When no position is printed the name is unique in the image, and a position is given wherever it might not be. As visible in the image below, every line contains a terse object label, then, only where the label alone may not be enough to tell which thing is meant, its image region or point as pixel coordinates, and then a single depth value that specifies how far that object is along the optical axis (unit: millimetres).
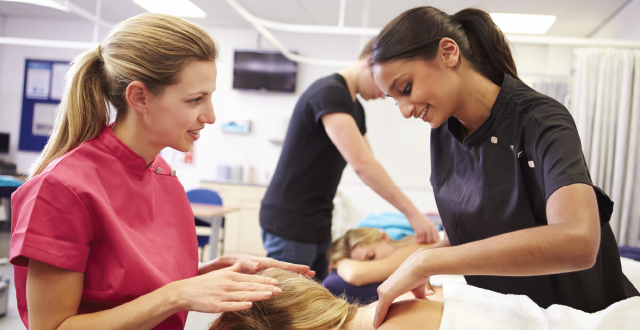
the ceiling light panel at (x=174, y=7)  4212
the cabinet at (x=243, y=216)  4859
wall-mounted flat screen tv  5289
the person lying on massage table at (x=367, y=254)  1922
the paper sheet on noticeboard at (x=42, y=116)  5711
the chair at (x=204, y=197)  3588
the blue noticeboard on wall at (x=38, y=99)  5707
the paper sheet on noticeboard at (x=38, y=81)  5708
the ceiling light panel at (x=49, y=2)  2572
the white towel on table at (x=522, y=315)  860
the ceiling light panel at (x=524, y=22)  4227
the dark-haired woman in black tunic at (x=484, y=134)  850
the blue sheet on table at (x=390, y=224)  2477
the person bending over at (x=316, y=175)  1610
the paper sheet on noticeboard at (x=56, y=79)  5703
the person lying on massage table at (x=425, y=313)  871
